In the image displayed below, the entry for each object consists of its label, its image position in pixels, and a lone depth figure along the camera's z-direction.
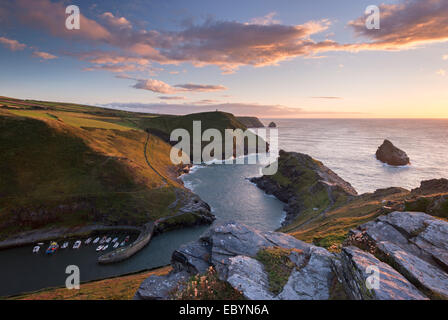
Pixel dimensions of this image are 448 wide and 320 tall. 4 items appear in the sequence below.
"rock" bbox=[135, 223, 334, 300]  12.91
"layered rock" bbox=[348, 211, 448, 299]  12.18
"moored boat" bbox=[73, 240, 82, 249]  66.81
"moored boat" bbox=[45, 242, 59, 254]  63.70
